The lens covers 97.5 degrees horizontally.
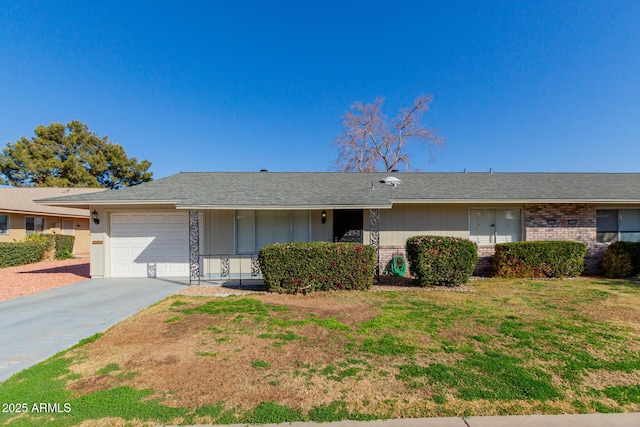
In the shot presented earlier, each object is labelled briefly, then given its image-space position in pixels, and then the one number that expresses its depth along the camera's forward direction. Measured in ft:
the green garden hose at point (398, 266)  29.91
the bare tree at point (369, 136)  76.74
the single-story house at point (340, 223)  30.68
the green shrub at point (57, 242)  47.09
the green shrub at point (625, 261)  29.40
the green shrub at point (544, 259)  29.17
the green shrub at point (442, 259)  25.52
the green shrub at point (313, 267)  23.66
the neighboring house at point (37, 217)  47.32
